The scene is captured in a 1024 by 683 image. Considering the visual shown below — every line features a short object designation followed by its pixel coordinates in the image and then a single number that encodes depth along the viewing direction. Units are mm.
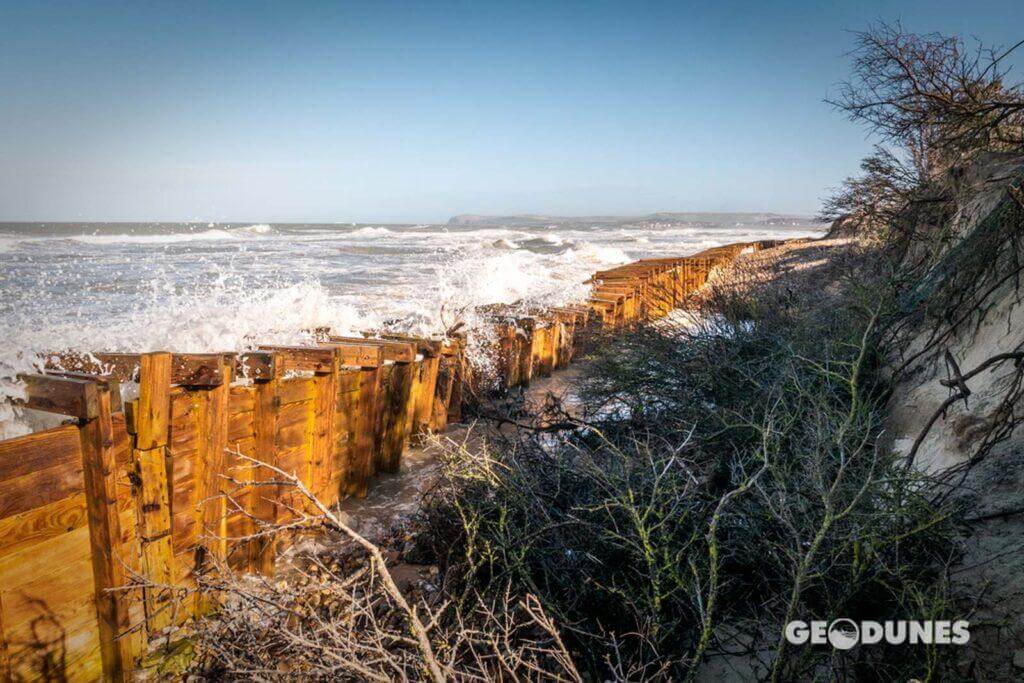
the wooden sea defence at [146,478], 2609
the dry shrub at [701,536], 2150
